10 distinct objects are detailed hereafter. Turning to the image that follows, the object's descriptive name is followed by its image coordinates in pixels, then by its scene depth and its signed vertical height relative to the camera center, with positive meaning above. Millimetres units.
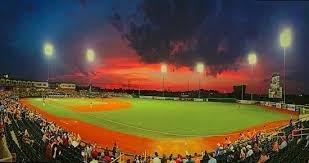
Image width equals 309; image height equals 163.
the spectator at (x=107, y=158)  7763 -3896
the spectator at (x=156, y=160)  7276 -3642
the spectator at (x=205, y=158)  7816 -3805
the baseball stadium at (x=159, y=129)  7476 -4286
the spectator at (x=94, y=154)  7890 -3749
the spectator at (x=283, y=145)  7654 -2958
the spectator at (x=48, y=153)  6928 -3269
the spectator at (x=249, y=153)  7237 -3196
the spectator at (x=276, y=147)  7369 -2994
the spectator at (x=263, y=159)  6017 -2888
